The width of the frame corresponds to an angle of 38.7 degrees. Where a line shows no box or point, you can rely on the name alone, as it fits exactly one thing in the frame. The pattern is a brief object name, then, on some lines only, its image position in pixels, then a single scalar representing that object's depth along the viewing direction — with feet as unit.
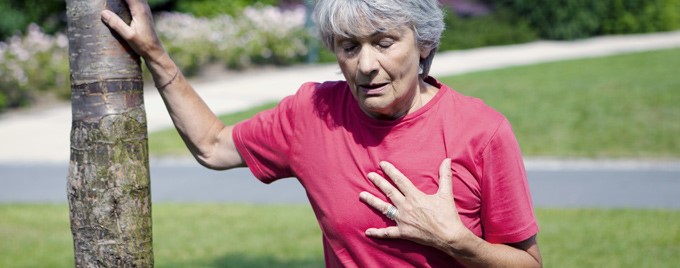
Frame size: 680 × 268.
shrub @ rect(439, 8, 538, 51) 65.46
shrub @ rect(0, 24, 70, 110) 43.42
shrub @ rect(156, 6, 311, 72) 52.70
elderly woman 8.35
